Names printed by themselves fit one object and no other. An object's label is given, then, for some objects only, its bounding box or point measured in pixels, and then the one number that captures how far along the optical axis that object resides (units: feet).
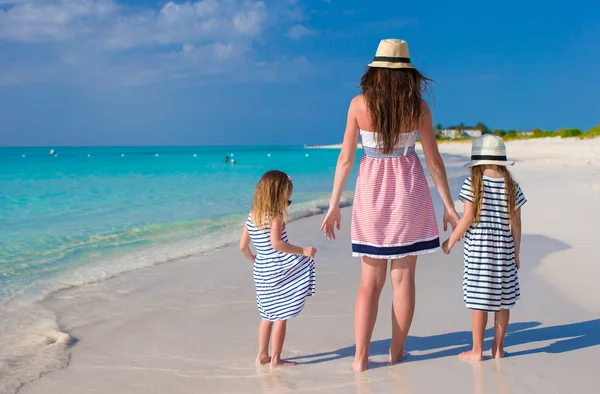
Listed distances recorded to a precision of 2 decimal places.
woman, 10.68
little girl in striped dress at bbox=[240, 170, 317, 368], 11.41
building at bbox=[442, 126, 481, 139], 444.10
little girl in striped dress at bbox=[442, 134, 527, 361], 11.16
